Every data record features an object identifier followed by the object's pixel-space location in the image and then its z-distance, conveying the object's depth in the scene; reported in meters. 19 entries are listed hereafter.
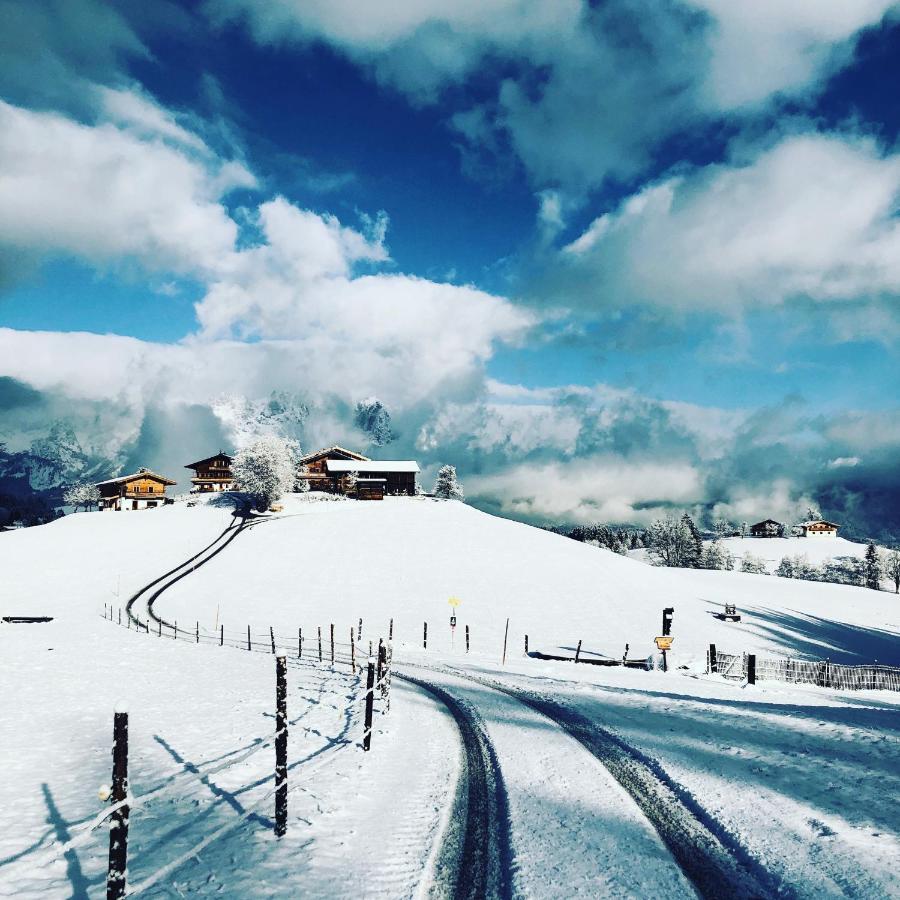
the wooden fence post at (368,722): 13.16
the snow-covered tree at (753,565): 165.50
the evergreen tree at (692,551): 146.62
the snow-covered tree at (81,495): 179.02
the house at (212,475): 135.38
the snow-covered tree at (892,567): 146.88
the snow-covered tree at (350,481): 124.55
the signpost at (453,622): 42.23
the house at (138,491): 126.38
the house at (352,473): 125.88
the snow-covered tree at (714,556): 147.88
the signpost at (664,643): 31.23
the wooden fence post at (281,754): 8.91
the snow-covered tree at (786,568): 165.25
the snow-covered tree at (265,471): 99.88
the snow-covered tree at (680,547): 148.12
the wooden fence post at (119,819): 6.10
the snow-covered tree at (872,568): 144.00
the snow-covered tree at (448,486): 135.62
